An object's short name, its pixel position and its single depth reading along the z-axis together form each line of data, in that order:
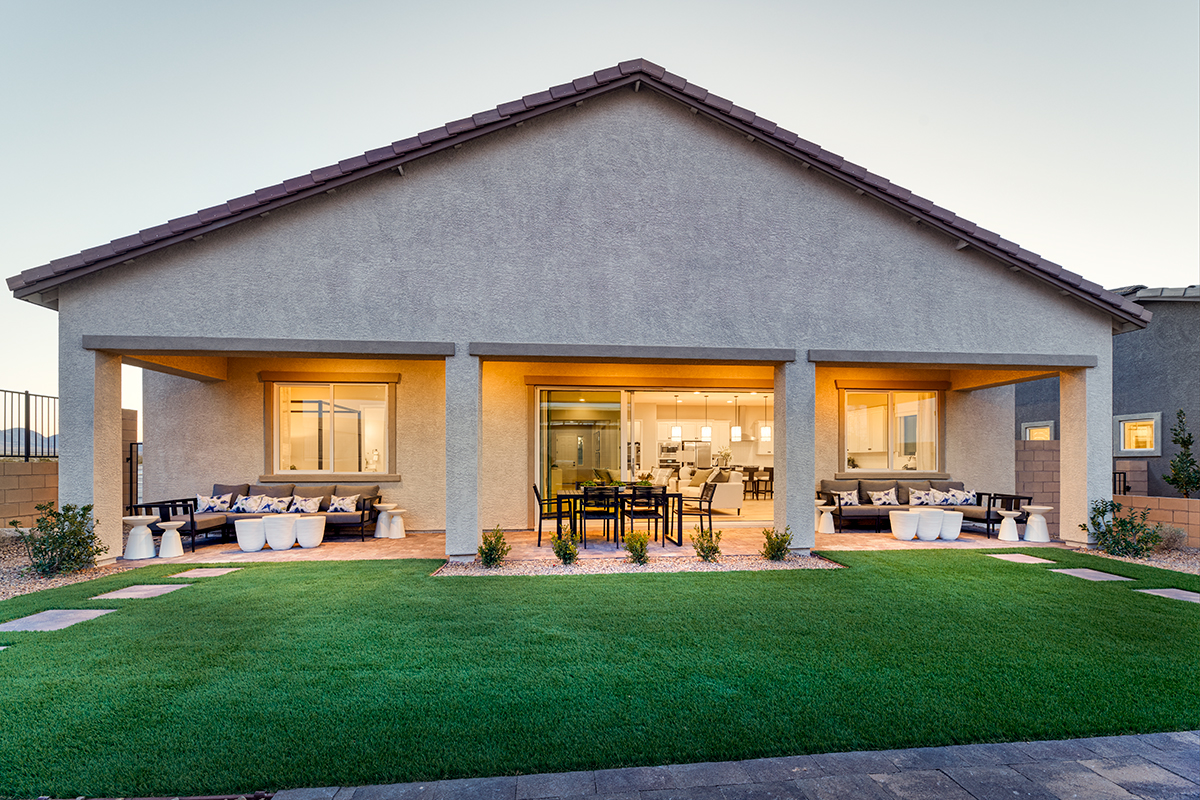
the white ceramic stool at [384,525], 10.01
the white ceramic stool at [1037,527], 9.33
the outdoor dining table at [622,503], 8.88
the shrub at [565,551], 7.66
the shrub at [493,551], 7.40
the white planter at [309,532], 9.02
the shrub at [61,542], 6.93
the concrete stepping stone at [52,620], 4.98
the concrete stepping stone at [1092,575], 6.82
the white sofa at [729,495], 13.34
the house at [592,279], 7.26
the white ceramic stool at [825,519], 10.46
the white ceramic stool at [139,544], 8.05
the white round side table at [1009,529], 9.46
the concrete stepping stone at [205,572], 7.03
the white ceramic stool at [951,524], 9.64
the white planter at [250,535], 8.60
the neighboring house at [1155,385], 11.81
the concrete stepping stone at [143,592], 6.00
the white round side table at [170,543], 8.29
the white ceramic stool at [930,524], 9.62
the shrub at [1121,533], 8.08
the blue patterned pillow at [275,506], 9.67
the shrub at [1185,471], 10.58
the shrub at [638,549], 7.70
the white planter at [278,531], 8.78
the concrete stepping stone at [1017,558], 7.82
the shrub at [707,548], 7.83
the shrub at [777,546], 7.77
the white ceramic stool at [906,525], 9.64
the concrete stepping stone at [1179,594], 5.87
